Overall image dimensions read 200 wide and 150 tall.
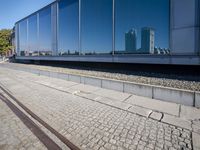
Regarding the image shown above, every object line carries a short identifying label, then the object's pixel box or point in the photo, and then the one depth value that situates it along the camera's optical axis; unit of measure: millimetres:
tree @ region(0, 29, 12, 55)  41883
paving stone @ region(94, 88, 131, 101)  5401
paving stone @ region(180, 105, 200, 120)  3809
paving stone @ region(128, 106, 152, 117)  4092
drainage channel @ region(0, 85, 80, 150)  2799
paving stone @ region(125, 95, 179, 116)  4234
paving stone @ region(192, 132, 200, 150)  2630
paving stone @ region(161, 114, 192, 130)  3385
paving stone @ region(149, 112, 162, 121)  3803
